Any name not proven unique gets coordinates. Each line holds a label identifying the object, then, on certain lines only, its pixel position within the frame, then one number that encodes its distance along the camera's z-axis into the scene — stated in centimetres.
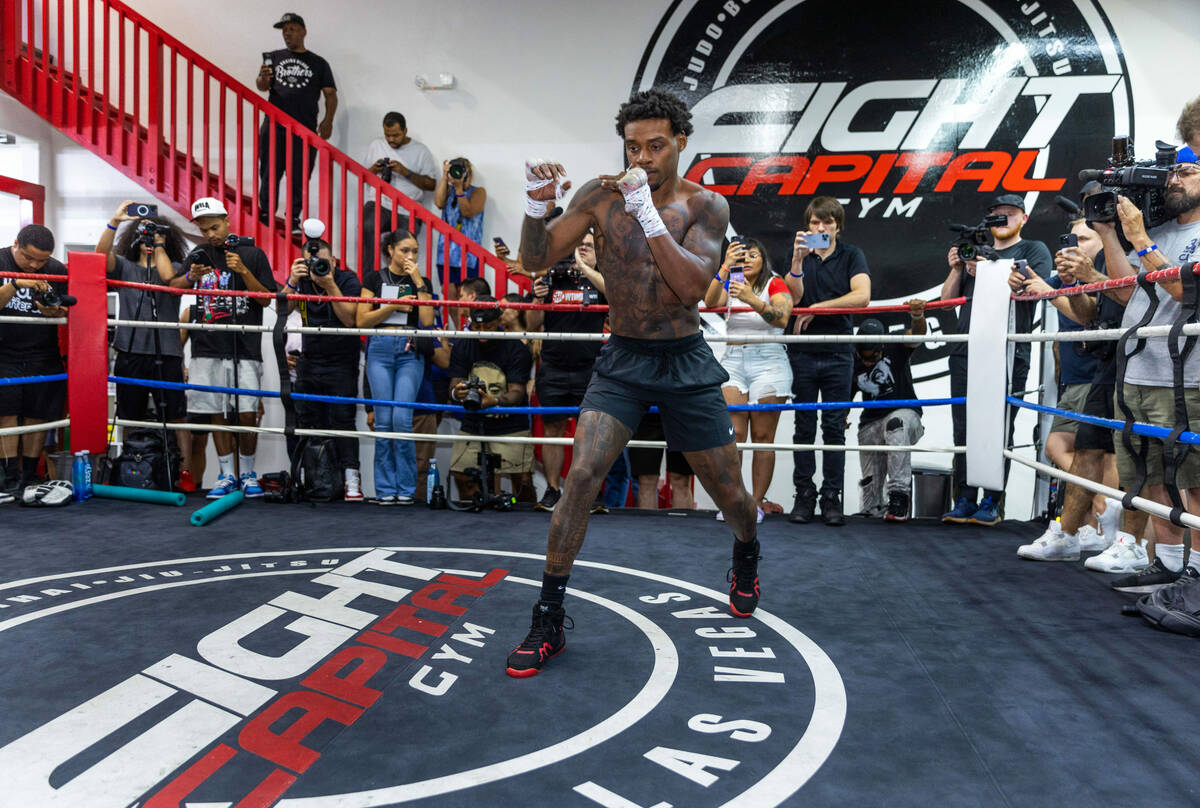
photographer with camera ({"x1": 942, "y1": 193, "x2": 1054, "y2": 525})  343
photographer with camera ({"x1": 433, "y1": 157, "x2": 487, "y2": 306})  552
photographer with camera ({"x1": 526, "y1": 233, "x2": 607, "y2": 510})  374
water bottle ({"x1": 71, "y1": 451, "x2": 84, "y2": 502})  356
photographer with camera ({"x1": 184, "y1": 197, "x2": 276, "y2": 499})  400
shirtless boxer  197
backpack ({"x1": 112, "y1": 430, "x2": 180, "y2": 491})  385
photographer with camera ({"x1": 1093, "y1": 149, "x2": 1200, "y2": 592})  231
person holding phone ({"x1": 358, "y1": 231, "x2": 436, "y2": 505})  391
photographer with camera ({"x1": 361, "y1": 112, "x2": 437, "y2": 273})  575
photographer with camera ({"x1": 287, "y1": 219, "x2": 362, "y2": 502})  393
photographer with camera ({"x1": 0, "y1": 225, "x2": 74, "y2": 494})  384
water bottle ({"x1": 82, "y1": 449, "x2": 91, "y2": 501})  360
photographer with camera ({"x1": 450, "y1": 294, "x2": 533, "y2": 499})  399
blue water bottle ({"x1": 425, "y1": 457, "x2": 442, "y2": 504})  375
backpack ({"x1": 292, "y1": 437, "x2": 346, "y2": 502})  371
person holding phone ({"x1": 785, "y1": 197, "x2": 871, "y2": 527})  351
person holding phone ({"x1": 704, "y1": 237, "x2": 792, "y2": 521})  355
